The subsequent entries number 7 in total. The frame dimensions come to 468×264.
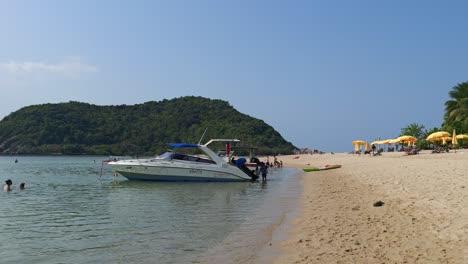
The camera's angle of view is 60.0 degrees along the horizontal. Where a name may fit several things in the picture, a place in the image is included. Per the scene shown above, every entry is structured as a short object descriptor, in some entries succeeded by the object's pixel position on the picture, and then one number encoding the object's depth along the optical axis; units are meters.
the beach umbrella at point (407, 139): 48.25
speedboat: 27.27
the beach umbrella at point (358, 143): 60.16
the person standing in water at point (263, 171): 30.32
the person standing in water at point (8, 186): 21.47
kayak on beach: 38.64
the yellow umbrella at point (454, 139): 43.14
